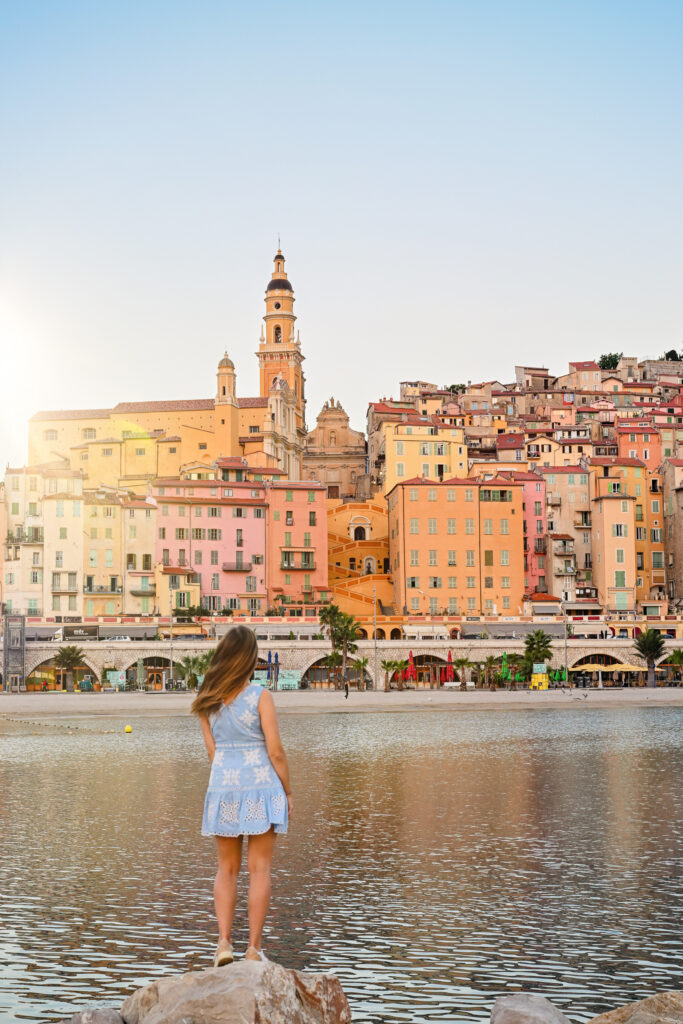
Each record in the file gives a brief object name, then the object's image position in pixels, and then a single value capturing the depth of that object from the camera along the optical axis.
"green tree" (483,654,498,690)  86.19
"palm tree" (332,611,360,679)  83.31
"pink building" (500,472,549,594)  106.19
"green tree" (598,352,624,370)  178.88
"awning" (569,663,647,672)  84.26
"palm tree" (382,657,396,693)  84.25
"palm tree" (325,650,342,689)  84.75
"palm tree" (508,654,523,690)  85.88
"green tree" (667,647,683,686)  86.50
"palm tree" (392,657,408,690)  84.75
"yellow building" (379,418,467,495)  112.94
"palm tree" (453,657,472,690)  85.50
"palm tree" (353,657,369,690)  84.06
